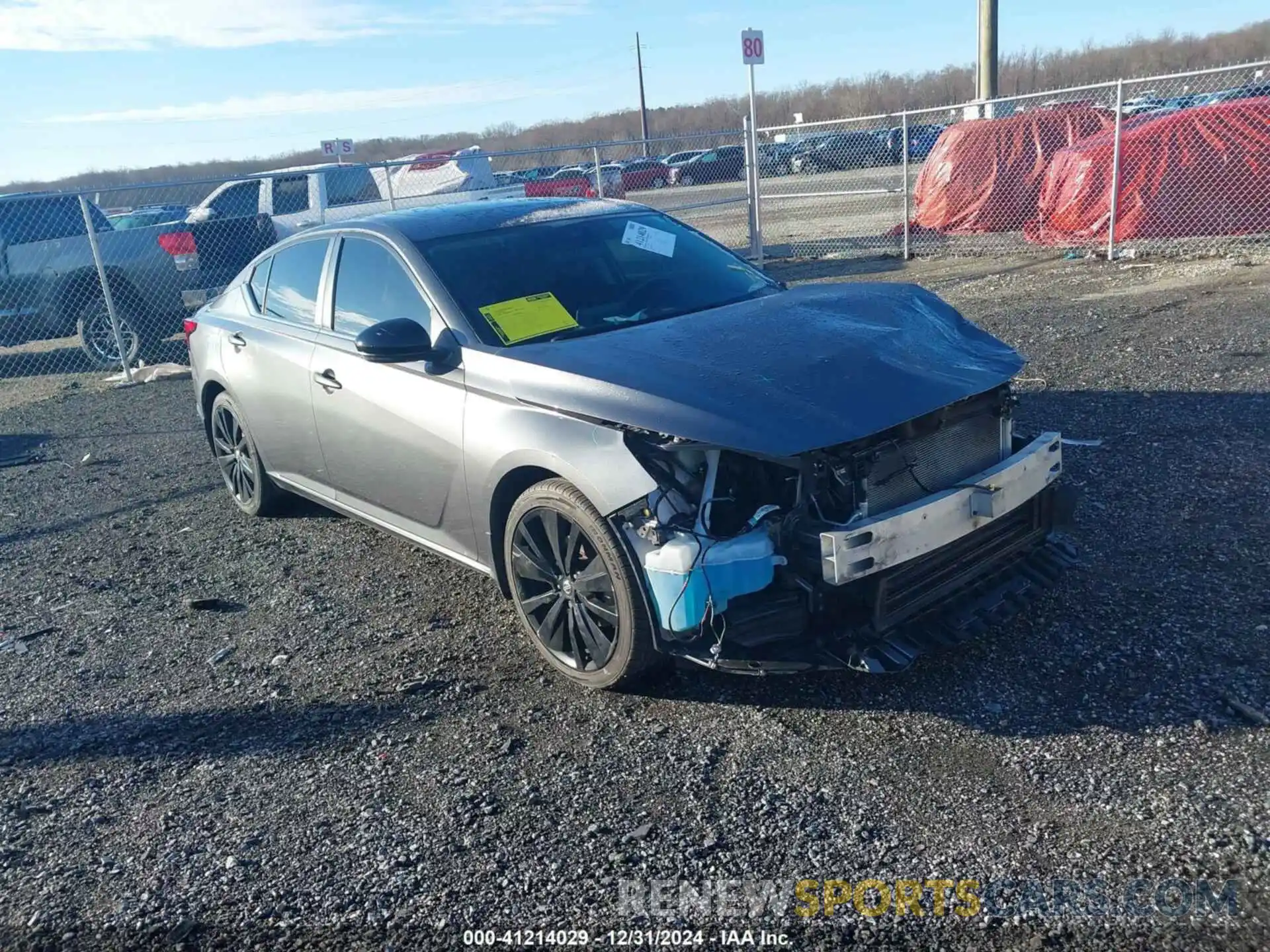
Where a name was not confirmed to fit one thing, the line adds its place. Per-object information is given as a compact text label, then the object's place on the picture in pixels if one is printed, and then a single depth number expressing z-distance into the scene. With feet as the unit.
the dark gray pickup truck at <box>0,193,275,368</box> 39.63
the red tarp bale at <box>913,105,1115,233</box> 50.83
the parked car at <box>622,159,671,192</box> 103.45
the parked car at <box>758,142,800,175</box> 71.67
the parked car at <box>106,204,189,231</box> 57.11
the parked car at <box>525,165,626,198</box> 57.41
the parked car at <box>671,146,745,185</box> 77.97
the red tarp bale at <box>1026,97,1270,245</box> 40.19
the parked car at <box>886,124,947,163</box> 99.76
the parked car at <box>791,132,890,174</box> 70.54
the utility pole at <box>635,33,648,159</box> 203.21
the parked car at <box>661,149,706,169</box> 114.83
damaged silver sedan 11.23
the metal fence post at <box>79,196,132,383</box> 36.17
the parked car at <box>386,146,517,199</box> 52.95
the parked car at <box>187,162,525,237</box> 48.96
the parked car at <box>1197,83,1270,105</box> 56.64
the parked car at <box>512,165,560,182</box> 73.26
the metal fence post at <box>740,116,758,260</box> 47.78
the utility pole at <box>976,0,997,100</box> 62.69
